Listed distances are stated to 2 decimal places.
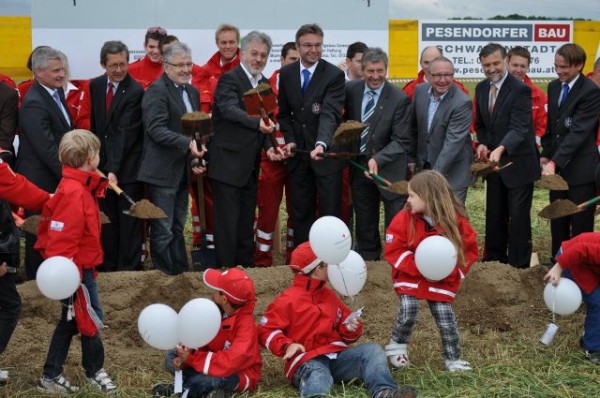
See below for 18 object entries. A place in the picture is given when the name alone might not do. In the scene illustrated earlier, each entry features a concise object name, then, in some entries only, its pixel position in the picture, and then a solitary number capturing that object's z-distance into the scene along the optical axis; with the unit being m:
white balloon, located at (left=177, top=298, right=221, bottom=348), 5.02
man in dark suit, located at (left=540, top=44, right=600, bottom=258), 8.98
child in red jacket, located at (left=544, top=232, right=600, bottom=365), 6.15
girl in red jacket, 6.00
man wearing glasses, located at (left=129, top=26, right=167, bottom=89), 10.00
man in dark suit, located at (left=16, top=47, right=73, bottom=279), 7.98
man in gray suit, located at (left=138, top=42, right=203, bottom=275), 8.34
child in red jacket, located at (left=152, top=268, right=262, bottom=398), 5.36
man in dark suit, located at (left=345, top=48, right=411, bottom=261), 8.59
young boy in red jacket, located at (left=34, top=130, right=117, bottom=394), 5.64
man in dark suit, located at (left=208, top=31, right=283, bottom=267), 8.52
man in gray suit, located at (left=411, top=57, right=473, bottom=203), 8.24
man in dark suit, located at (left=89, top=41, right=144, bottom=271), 8.63
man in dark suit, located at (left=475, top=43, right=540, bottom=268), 8.77
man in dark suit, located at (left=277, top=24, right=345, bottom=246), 8.60
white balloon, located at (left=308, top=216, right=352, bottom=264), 5.48
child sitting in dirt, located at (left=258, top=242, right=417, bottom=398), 5.52
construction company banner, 17.92
